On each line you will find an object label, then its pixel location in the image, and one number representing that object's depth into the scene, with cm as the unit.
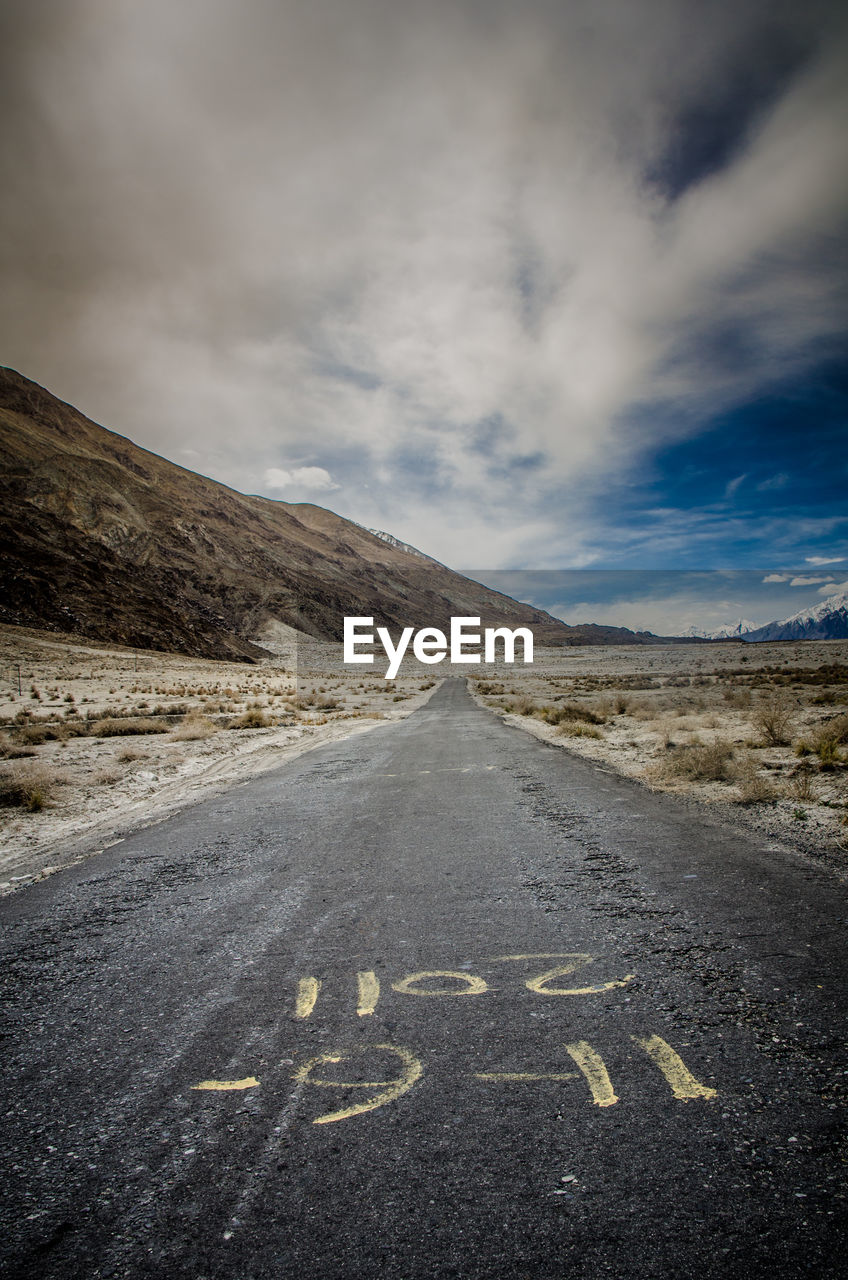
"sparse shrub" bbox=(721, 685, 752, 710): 2375
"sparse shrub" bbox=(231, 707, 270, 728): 2106
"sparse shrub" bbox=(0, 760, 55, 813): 852
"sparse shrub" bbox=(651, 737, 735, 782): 934
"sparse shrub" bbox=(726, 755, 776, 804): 781
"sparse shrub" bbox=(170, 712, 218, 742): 1667
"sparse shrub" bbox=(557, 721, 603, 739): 1569
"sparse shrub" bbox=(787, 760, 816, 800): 766
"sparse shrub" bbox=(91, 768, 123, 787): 1062
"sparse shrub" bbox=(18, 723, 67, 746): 1486
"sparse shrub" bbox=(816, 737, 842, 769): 924
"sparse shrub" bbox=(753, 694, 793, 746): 1247
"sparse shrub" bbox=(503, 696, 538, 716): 2538
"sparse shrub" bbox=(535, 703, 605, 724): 1920
